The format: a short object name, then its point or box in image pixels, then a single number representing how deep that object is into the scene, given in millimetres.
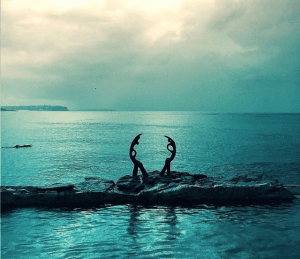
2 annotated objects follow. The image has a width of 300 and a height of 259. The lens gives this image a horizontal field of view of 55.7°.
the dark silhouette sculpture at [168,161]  20969
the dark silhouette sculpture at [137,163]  20538
